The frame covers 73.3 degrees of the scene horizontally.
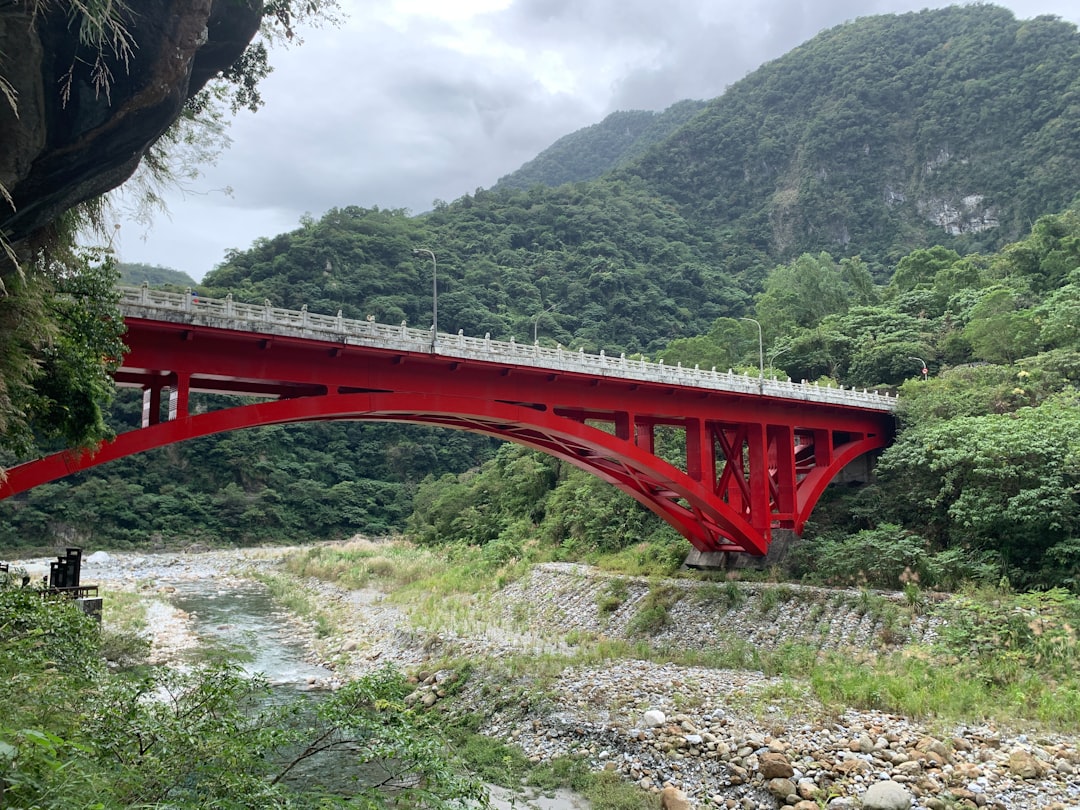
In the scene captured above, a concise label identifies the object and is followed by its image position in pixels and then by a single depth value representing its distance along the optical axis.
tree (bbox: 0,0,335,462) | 7.64
